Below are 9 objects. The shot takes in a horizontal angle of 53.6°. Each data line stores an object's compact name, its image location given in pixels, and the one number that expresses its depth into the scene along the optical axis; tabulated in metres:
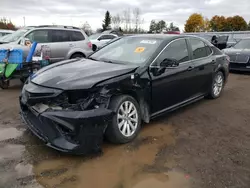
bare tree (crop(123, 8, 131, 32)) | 55.97
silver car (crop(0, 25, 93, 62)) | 8.43
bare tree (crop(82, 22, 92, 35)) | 49.80
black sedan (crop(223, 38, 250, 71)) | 9.88
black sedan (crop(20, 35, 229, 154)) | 3.08
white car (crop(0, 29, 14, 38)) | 15.07
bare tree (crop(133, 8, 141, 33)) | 56.16
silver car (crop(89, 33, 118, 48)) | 15.86
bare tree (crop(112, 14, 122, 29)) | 58.84
